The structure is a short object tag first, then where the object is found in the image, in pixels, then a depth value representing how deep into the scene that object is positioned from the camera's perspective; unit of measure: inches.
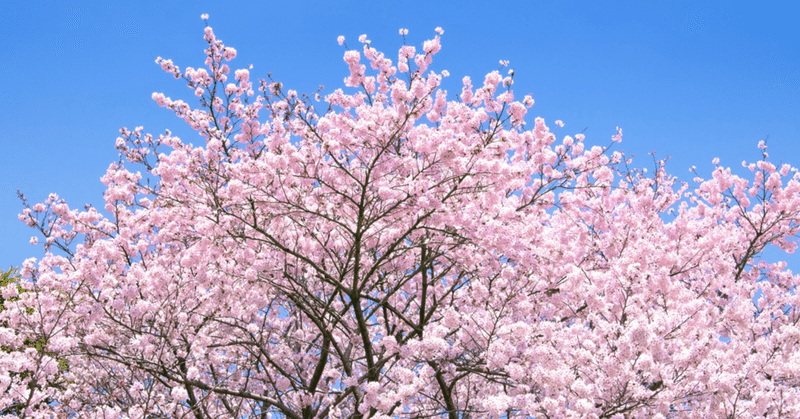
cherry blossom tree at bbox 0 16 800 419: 269.7
